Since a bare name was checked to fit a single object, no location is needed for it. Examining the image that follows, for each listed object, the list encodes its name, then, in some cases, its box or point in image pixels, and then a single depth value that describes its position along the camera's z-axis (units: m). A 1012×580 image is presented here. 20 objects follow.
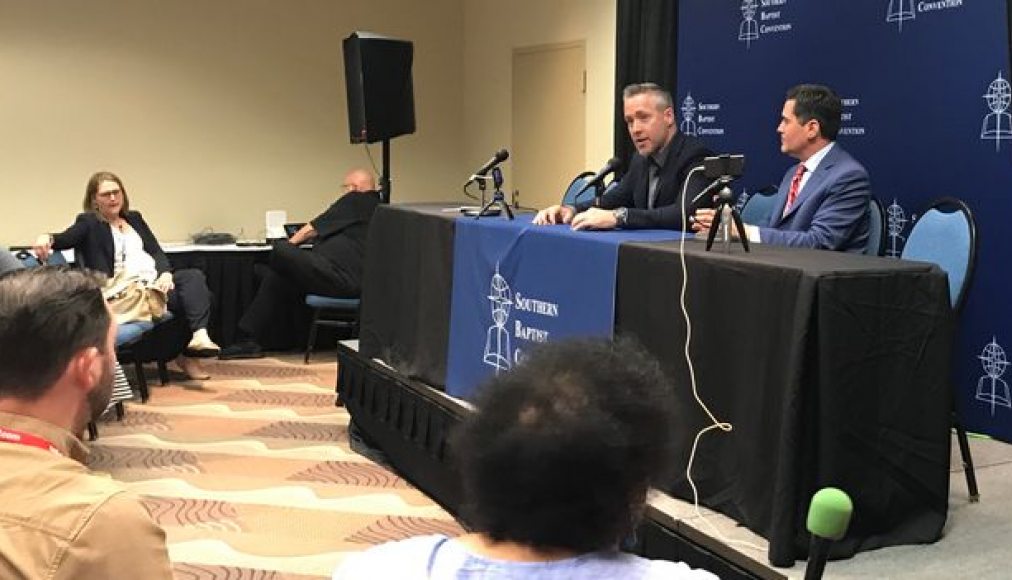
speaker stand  6.32
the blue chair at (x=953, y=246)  3.15
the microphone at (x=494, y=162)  4.14
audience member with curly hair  0.99
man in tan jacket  1.25
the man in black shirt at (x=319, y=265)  6.52
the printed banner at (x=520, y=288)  3.20
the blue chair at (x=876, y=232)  4.02
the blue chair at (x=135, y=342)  5.47
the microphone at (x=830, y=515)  1.09
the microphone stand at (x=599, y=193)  4.19
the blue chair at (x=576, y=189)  6.00
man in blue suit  3.51
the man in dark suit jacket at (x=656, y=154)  3.85
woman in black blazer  5.88
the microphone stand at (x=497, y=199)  4.11
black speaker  5.99
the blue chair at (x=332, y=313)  6.57
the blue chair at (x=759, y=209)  4.84
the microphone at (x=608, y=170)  3.93
